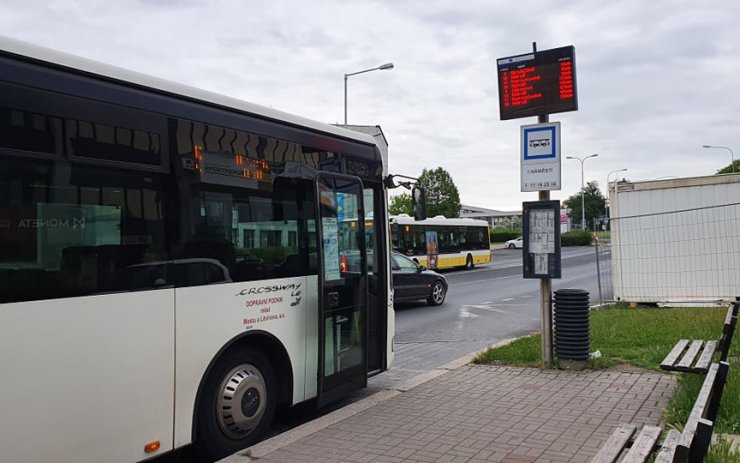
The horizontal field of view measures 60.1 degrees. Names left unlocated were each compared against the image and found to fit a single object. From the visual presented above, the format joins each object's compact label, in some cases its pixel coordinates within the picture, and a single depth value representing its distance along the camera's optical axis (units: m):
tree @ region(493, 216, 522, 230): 104.75
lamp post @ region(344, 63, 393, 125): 27.56
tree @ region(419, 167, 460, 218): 79.81
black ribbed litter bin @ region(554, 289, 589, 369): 7.67
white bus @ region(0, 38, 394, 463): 3.68
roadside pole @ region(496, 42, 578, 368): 7.71
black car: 16.16
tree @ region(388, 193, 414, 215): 75.40
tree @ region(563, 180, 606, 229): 114.25
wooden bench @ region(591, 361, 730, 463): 3.00
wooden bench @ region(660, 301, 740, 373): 5.79
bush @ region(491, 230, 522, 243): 82.56
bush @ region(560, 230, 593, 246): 74.44
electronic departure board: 7.67
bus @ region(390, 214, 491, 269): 29.01
